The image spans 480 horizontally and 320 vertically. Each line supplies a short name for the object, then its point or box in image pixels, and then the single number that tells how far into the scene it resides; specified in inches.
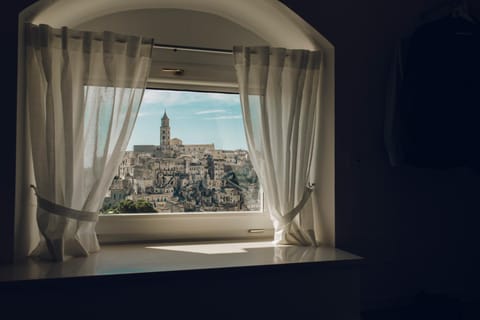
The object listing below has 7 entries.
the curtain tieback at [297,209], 56.8
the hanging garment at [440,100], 51.2
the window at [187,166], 59.6
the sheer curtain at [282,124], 56.2
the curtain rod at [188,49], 58.1
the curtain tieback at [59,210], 47.3
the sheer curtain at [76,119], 47.9
